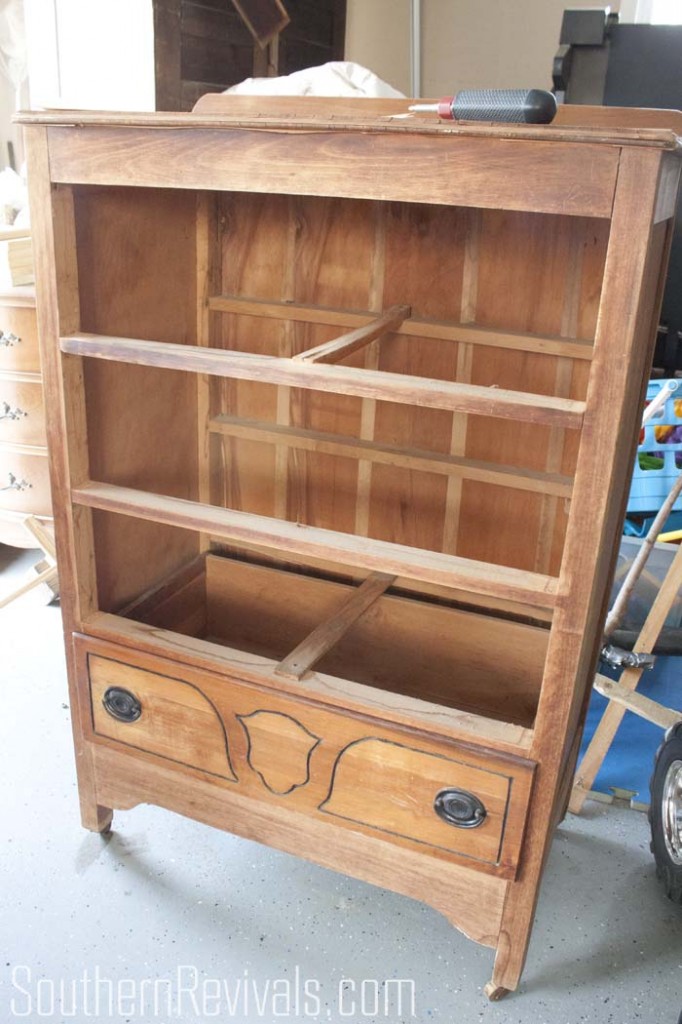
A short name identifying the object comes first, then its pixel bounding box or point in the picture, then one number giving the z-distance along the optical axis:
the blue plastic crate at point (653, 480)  2.87
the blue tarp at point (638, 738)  2.09
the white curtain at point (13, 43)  2.93
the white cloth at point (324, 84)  1.86
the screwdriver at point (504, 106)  1.10
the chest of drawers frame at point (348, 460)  1.20
